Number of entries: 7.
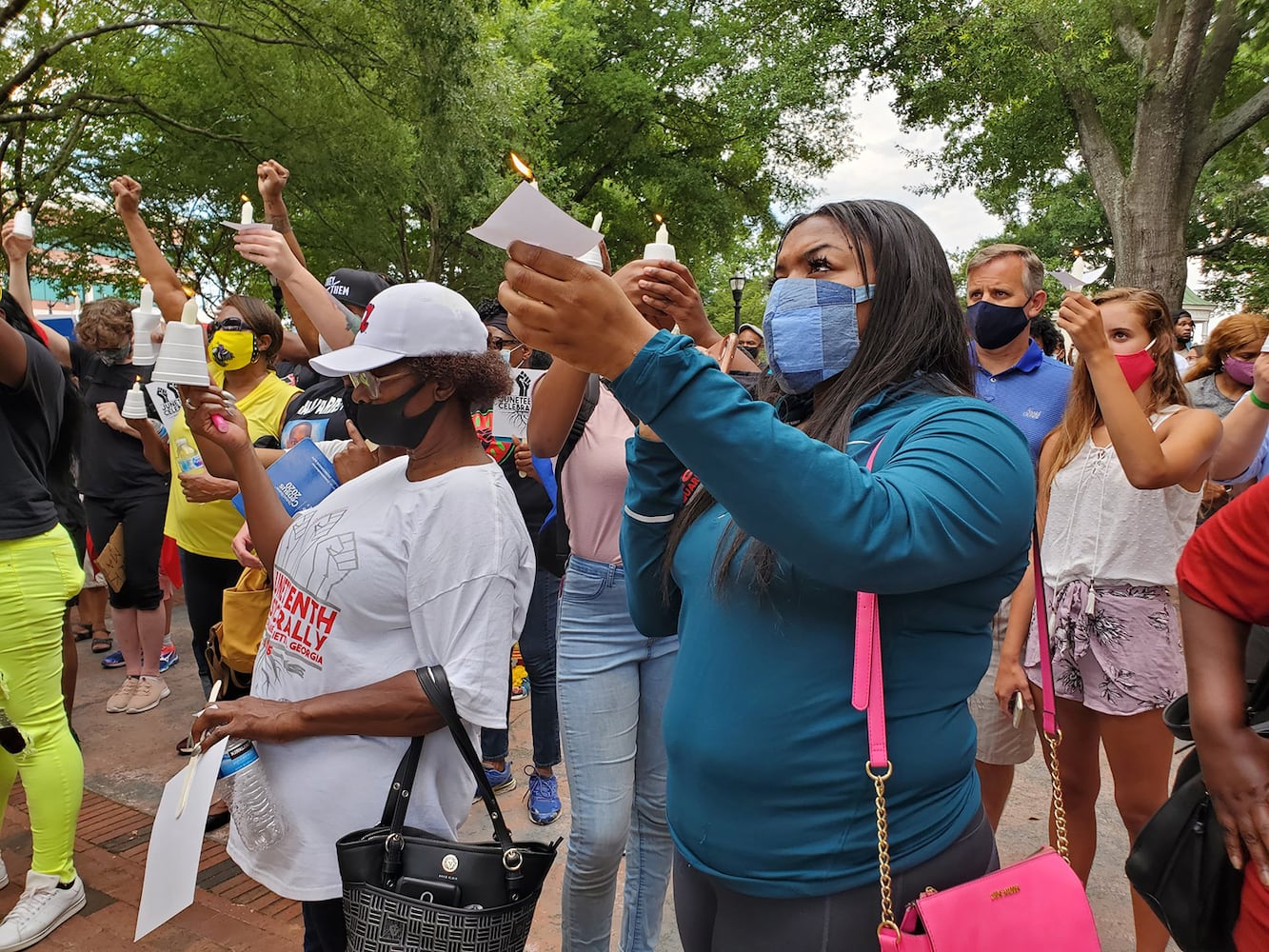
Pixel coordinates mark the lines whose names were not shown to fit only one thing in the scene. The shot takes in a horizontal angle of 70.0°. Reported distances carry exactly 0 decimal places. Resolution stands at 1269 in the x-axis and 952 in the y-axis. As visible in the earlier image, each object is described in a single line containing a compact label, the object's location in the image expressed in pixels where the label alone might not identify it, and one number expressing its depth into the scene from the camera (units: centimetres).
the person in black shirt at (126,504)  545
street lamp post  1463
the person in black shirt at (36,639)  319
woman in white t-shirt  201
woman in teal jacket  108
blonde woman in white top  274
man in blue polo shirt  343
